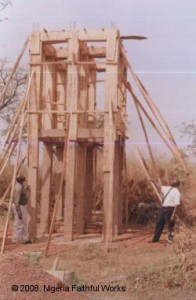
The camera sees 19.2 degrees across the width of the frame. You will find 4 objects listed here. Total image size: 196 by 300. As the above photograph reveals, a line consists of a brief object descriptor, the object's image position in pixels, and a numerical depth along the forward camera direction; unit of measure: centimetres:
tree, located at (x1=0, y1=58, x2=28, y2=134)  2025
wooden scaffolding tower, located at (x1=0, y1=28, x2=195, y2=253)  1265
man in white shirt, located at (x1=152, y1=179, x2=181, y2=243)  1288
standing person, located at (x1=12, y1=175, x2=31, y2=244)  1272
